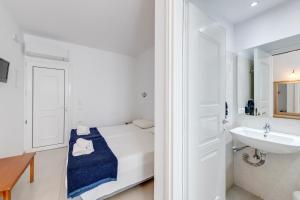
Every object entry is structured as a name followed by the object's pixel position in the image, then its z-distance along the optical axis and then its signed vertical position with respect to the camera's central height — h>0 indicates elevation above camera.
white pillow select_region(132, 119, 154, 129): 3.21 -0.55
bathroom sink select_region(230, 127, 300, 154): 1.25 -0.39
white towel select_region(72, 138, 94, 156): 1.75 -0.63
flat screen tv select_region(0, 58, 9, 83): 1.95 +0.42
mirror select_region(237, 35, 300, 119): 1.56 +0.26
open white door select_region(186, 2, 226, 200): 1.14 -0.06
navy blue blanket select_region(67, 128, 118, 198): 1.40 -0.75
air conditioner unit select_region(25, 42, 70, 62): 2.91 +1.03
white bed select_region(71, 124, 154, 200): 1.58 -0.81
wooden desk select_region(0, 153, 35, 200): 1.29 -0.78
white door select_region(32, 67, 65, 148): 3.06 -0.15
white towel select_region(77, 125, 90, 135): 2.59 -0.57
